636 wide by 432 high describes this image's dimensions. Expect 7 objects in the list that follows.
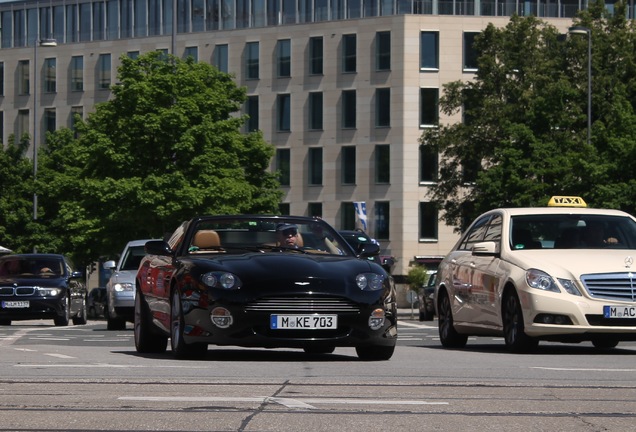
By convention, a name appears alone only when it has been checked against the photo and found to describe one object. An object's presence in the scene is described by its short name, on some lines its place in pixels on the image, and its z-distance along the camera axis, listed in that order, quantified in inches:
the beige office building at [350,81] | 3722.9
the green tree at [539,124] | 2197.3
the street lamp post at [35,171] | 2945.4
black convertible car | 594.9
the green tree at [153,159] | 2487.7
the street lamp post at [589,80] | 2441.4
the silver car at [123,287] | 1342.3
